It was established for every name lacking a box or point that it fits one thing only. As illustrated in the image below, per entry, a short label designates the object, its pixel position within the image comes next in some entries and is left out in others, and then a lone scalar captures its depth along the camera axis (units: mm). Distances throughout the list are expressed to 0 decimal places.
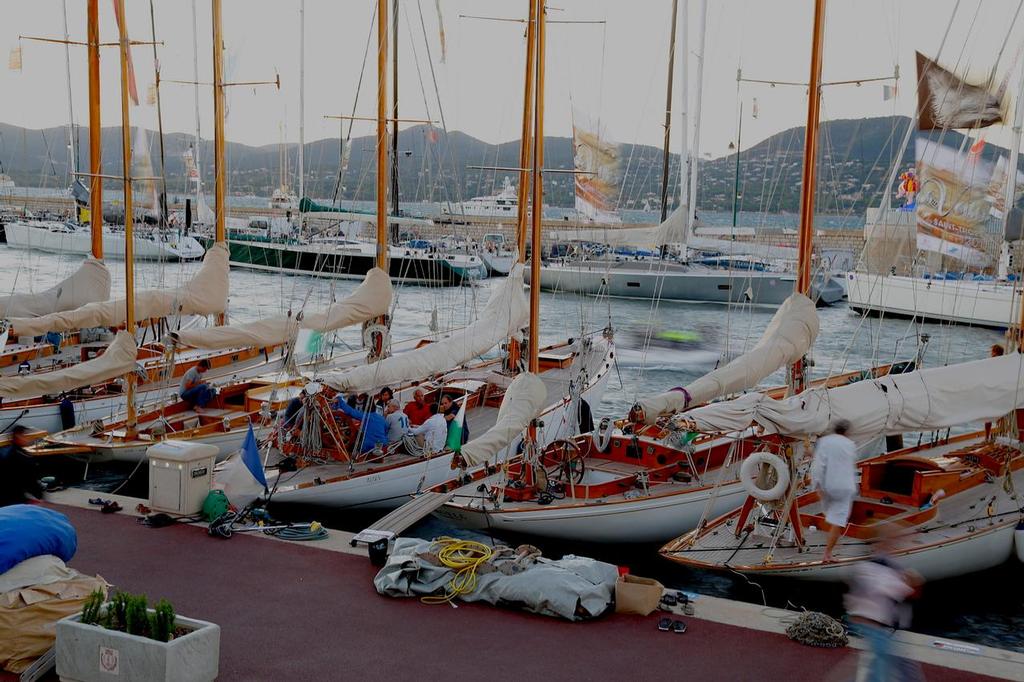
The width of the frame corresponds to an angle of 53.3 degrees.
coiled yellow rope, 10648
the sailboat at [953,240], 32925
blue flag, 14297
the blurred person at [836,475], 11953
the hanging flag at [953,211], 37156
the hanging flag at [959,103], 19469
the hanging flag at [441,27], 24141
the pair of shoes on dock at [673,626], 9953
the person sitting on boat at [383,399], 17505
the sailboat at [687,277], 51781
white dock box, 12875
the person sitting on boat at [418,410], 19281
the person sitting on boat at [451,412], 17312
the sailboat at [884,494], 12859
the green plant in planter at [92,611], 8422
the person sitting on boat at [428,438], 17234
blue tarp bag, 8828
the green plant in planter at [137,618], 8297
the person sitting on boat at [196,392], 20281
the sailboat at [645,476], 14930
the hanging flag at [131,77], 18914
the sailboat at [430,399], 15805
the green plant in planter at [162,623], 8211
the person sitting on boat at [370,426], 17000
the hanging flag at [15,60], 22656
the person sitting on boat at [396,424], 17406
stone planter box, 8062
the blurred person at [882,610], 7090
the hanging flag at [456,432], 17047
